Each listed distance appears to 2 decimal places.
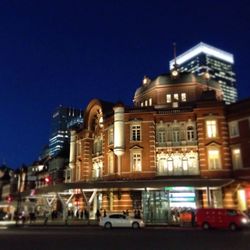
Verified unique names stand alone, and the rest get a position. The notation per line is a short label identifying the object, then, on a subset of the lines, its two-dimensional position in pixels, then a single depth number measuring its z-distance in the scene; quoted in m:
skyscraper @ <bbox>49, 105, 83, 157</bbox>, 143.30
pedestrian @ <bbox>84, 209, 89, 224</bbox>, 33.29
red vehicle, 21.89
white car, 24.69
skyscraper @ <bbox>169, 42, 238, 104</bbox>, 141.19
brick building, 30.29
